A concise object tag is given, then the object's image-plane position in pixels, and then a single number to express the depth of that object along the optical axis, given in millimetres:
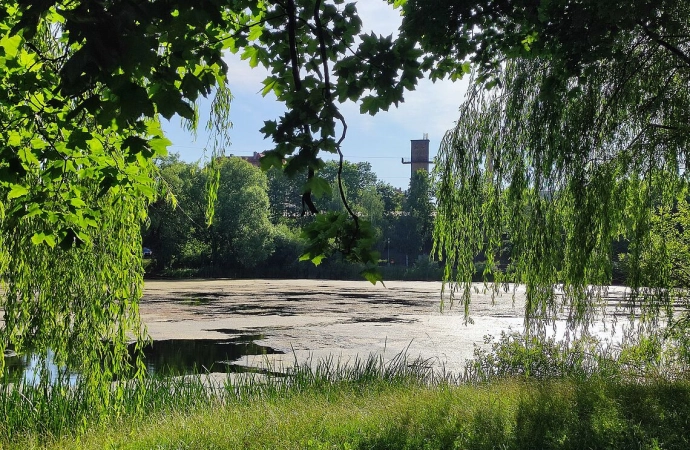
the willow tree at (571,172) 6383
